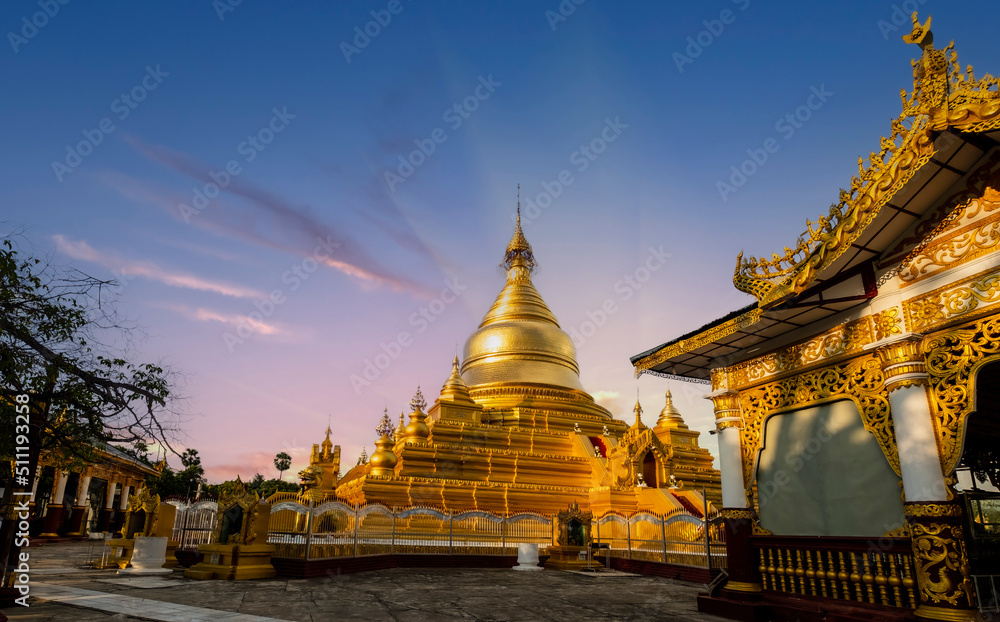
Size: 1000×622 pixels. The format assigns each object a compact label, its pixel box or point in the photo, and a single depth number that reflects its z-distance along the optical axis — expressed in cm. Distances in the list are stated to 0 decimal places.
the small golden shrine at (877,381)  661
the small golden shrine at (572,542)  1764
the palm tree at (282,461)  8006
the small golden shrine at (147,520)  1642
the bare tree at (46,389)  611
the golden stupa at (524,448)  2606
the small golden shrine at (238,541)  1330
